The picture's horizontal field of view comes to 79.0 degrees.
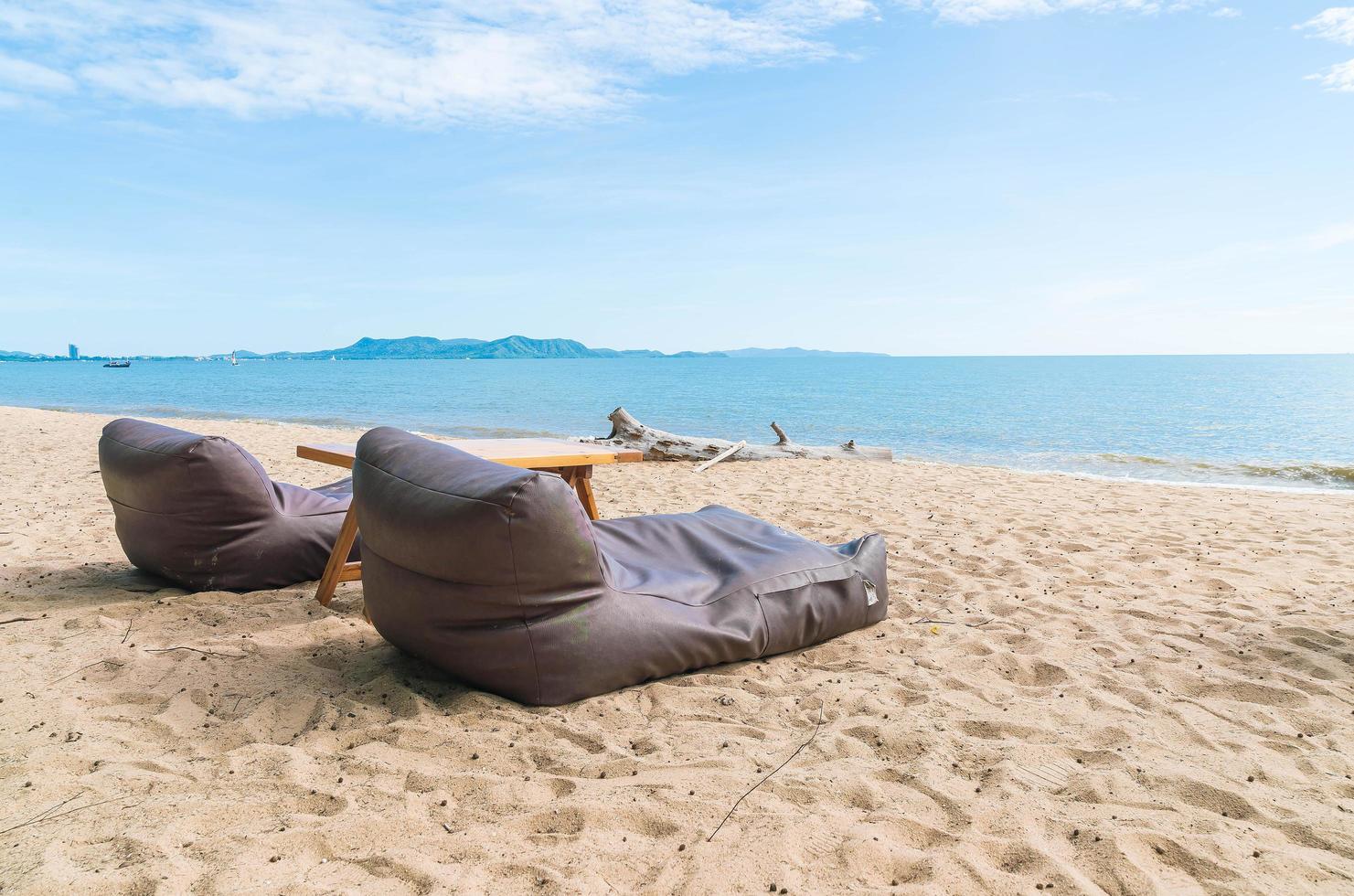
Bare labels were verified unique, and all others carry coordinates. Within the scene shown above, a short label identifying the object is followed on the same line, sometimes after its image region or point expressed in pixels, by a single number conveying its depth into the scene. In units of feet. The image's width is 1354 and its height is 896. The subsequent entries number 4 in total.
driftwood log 41.42
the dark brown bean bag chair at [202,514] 14.30
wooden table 14.67
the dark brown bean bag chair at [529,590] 9.93
